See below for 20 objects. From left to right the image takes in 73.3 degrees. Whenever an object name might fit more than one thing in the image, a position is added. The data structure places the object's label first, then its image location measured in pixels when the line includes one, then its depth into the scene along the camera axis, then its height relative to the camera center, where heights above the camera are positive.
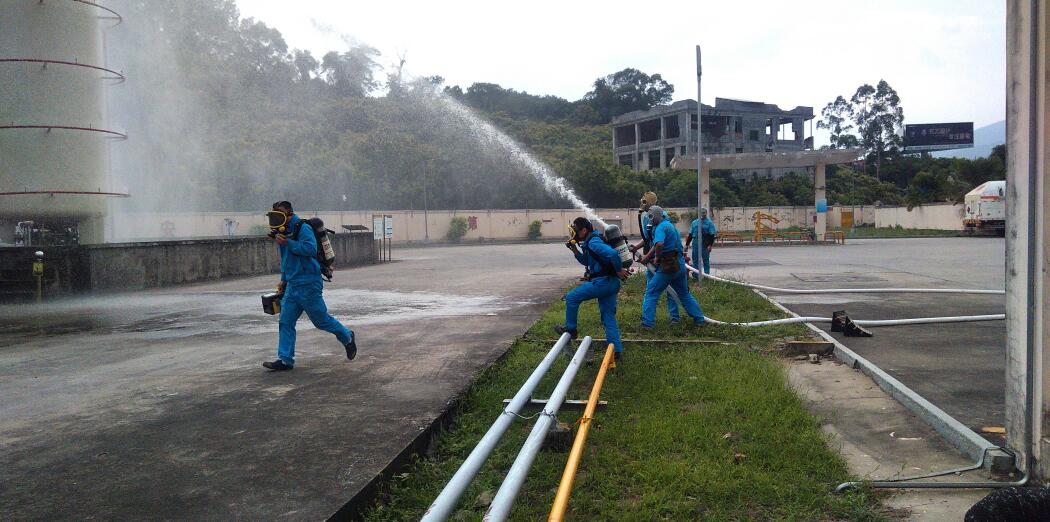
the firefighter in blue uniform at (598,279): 6.90 -0.50
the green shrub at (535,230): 56.12 +0.03
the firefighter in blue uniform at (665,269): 8.93 -0.52
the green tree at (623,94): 92.38 +17.71
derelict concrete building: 63.03 +9.08
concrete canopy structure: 31.91 +2.99
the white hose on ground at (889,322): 9.13 -1.27
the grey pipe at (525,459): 2.78 -1.08
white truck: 36.94 +0.70
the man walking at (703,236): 14.47 -0.19
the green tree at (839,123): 78.25 +11.58
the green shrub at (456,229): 53.97 +0.21
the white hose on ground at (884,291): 12.14 -1.20
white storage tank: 16.44 +2.97
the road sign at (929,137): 77.19 +9.40
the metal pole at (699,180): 13.77 +0.93
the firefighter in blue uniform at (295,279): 7.14 -0.45
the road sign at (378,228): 29.23 +0.22
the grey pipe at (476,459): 2.66 -1.03
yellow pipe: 2.98 -1.19
